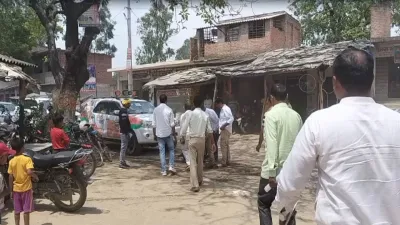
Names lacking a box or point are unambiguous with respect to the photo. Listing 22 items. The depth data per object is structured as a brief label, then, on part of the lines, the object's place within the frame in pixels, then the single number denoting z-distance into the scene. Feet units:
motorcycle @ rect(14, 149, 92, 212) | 18.16
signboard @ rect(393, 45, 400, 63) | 55.21
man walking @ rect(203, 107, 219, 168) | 29.35
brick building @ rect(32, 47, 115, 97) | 112.27
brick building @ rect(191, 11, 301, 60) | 66.03
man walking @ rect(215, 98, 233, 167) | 29.55
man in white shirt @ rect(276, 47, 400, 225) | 5.67
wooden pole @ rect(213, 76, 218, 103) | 53.04
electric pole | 66.08
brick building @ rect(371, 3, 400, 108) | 57.00
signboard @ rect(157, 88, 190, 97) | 62.34
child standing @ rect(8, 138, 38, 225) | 14.94
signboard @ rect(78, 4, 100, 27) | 35.09
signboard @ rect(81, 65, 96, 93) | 63.82
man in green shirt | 12.12
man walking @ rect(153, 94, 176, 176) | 26.32
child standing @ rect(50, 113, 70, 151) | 20.74
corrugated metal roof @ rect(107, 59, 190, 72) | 74.28
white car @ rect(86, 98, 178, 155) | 35.76
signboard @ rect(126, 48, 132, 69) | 66.08
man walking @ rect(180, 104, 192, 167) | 26.18
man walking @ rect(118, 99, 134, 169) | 29.58
